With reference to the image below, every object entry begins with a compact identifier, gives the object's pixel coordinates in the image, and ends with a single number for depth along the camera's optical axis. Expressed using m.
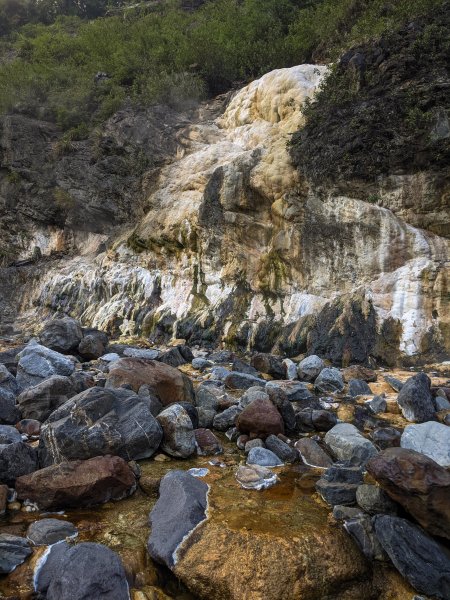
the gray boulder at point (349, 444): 4.34
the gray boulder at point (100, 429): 4.11
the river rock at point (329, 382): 7.00
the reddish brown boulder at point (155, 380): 5.74
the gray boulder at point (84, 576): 2.55
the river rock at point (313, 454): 4.47
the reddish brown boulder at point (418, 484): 2.98
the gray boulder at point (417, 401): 5.58
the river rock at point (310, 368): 7.78
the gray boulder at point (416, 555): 2.72
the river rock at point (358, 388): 6.72
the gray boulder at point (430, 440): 3.97
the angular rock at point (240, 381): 7.03
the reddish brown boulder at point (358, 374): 7.48
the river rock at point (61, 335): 9.22
